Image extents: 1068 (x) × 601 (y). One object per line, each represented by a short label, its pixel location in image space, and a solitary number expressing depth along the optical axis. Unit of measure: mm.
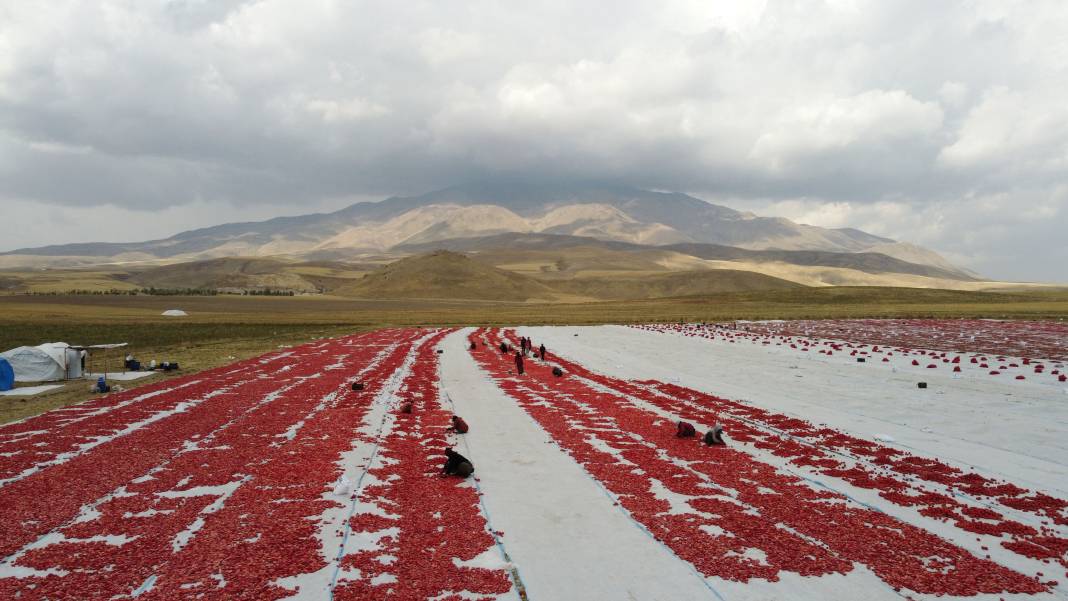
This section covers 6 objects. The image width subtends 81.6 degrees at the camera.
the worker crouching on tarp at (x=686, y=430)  15177
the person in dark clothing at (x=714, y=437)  14484
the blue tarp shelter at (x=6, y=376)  23312
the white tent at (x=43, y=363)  25547
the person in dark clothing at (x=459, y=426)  15805
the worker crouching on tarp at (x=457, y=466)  12062
